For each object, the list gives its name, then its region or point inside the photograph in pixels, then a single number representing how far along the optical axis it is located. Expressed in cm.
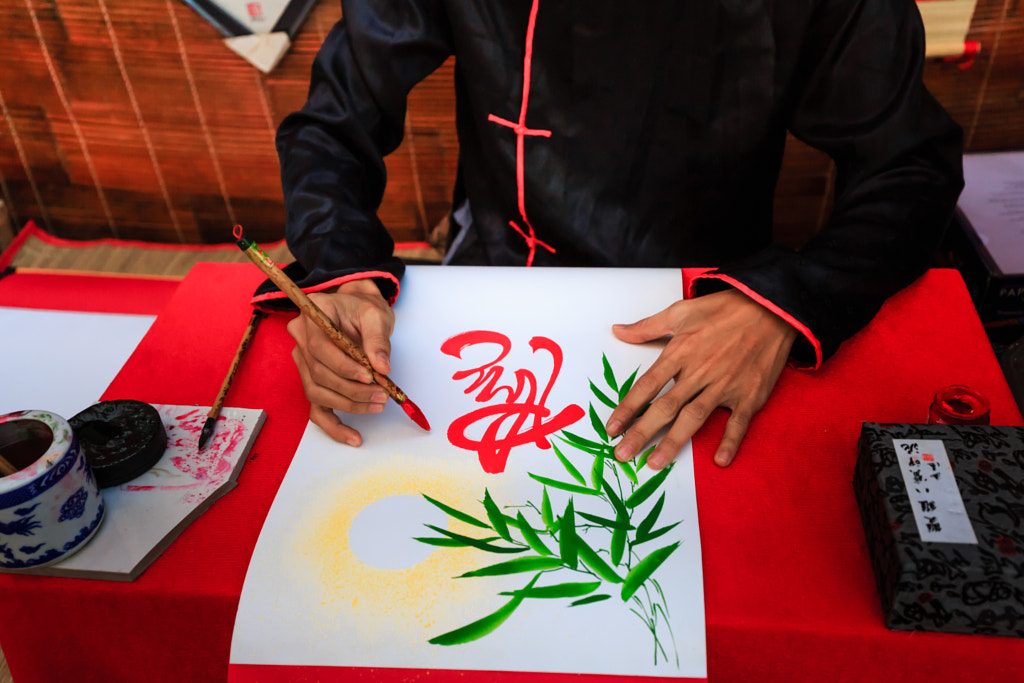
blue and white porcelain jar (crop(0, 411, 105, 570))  54
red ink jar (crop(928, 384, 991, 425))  66
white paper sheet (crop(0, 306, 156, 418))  107
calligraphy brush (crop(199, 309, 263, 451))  71
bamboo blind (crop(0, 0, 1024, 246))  145
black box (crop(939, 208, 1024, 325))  105
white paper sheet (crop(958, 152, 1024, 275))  109
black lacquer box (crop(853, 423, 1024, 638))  51
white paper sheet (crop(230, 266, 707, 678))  54
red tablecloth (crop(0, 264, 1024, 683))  55
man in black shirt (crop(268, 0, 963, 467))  76
